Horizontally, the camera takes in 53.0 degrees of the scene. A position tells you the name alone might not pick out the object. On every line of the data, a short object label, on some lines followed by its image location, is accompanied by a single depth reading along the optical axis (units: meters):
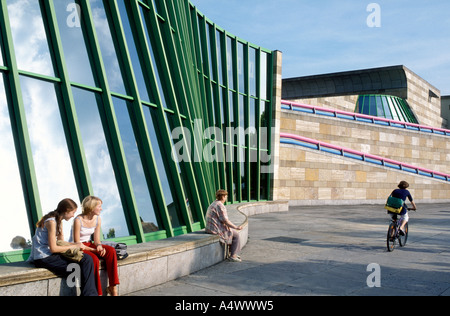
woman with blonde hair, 6.21
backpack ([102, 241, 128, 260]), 6.43
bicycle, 10.79
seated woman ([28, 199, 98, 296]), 5.65
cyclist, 11.12
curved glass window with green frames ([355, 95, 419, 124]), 40.88
